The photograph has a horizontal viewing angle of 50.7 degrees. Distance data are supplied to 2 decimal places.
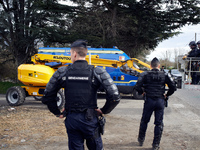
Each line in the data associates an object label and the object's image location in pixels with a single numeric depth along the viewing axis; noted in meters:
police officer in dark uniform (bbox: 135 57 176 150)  4.36
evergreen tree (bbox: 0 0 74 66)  15.46
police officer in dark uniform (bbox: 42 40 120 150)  2.65
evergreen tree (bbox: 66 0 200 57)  14.51
